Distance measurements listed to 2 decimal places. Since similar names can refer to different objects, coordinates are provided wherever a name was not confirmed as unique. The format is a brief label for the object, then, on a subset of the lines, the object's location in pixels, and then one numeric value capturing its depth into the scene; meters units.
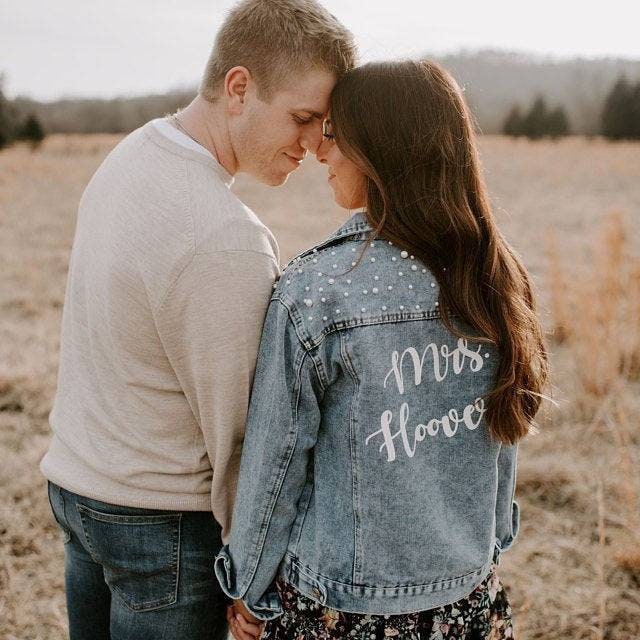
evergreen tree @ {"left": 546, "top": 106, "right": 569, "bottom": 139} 34.25
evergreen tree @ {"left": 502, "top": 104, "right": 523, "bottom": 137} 34.78
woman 1.36
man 1.38
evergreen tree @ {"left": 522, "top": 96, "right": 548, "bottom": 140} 34.53
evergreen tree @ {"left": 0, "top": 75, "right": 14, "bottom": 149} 24.72
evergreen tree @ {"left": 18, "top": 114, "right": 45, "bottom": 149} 25.47
